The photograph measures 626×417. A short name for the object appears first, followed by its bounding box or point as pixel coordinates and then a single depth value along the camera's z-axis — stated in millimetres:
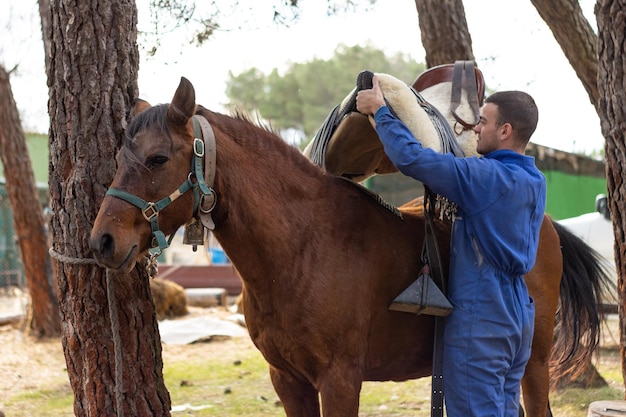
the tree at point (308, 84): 40250
